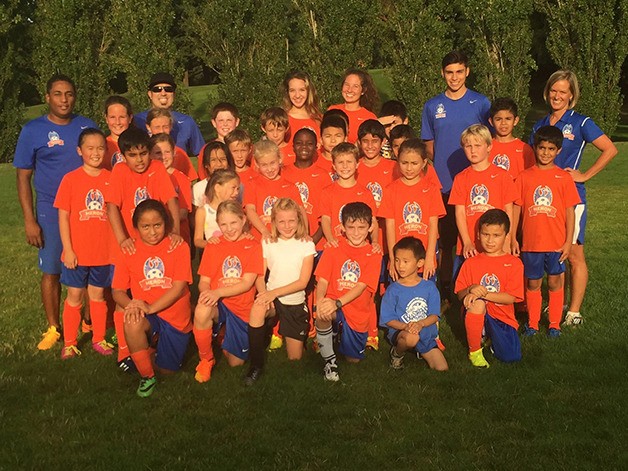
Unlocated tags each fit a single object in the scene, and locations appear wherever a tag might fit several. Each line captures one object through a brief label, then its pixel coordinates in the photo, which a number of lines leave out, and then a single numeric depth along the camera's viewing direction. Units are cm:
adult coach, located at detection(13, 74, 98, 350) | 619
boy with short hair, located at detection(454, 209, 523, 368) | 556
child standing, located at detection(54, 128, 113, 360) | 579
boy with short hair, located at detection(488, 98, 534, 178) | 635
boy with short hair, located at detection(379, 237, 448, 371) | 555
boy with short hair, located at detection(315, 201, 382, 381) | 566
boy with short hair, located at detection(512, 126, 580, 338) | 599
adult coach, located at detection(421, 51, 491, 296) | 683
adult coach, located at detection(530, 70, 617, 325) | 630
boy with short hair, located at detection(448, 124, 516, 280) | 591
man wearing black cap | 718
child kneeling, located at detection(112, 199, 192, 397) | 526
